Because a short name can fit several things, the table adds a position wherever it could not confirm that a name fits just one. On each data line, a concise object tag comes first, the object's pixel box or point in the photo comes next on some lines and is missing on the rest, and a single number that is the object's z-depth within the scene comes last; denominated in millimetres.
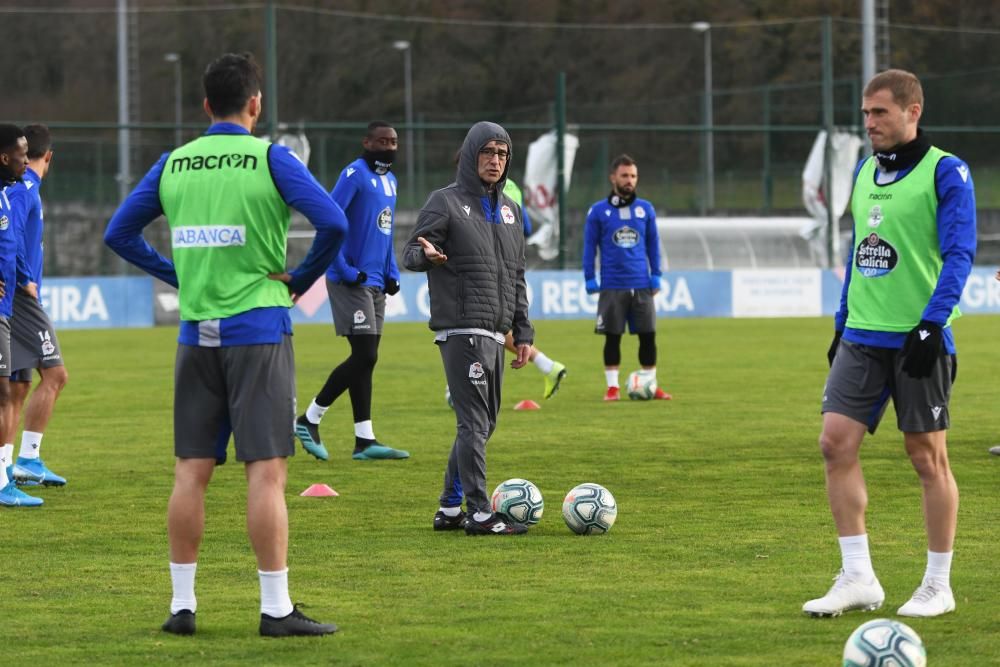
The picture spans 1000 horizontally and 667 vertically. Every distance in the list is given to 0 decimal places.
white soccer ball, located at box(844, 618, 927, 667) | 10719
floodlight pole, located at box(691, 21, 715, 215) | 75750
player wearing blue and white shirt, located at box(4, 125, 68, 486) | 19625
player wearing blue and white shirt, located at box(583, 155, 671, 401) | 31906
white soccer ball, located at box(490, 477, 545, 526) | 17141
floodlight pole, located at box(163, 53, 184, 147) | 105875
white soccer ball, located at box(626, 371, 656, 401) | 31625
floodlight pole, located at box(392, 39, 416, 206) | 98750
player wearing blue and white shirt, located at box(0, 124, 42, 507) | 18609
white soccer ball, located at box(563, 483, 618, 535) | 16766
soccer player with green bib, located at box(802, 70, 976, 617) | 12672
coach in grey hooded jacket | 16828
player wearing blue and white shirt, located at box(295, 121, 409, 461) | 23359
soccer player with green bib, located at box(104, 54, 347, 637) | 12070
